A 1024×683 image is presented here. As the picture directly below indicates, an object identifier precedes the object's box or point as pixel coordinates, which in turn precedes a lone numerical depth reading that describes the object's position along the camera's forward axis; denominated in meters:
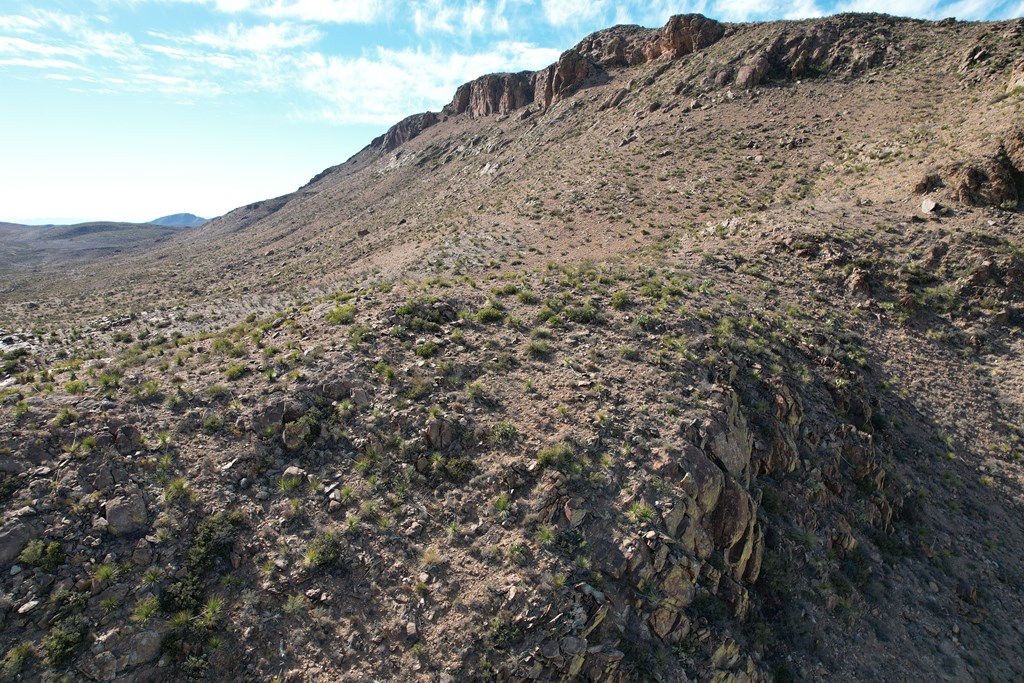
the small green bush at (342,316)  15.70
